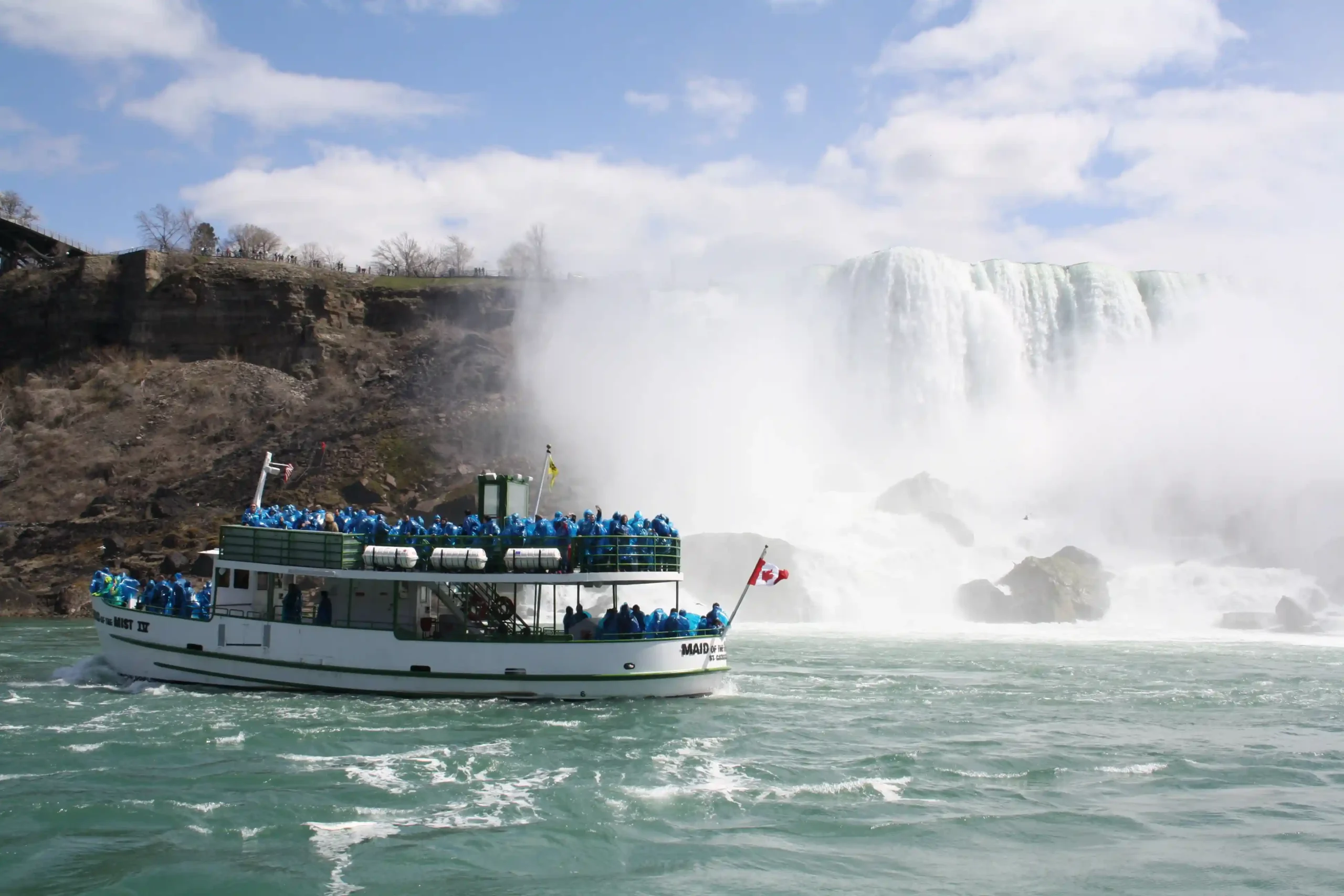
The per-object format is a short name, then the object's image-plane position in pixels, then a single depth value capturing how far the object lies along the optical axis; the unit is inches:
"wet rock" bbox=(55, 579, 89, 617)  2003.0
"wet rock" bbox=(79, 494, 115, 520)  2468.0
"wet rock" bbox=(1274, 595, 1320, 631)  1841.8
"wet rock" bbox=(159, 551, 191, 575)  2064.5
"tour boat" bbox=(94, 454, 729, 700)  1000.9
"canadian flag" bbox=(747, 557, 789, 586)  1030.4
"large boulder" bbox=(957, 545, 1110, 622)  1946.4
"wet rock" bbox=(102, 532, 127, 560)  2217.0
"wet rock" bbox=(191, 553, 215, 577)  2046.8
